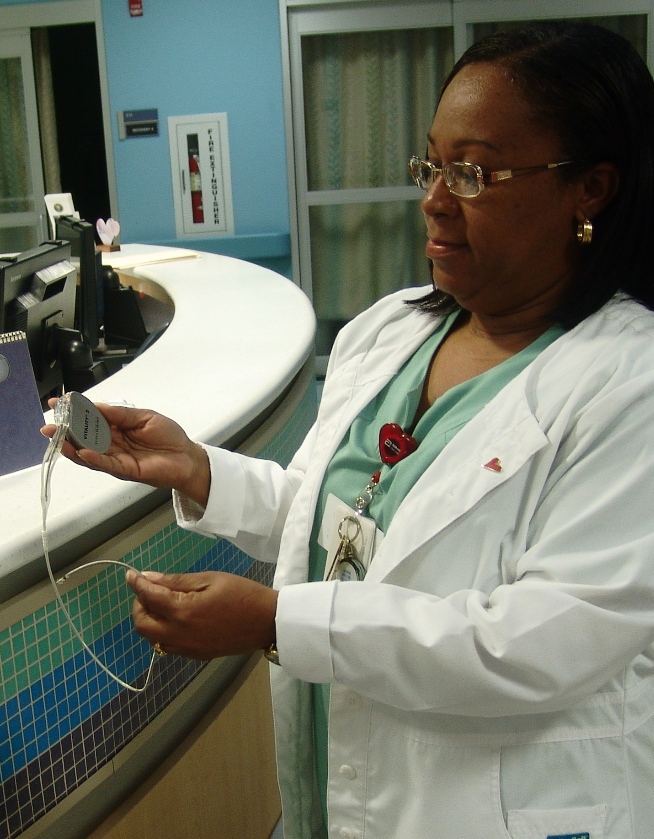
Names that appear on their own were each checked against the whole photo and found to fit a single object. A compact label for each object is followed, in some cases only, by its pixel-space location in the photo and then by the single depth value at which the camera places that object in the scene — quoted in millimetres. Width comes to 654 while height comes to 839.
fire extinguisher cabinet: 5719
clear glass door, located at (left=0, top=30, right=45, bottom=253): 5824
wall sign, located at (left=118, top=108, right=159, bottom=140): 5719
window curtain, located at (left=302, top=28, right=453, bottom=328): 5676
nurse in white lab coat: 833
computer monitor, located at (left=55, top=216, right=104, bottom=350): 2719
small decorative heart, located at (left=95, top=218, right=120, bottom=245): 4250
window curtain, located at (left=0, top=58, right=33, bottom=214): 5926
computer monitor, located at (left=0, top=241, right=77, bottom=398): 1939
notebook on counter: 1118
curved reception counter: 986
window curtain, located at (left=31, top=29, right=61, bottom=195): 5938
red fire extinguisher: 5789
